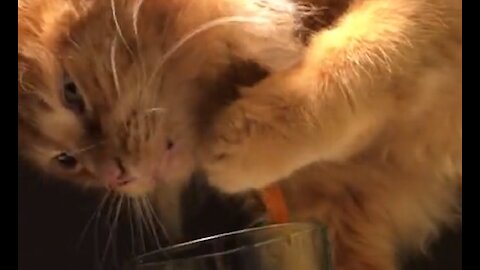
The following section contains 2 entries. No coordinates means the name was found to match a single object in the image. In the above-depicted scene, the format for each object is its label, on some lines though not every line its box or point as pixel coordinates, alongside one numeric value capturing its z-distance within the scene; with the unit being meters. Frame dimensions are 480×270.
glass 0.60
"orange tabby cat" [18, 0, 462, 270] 0.72
